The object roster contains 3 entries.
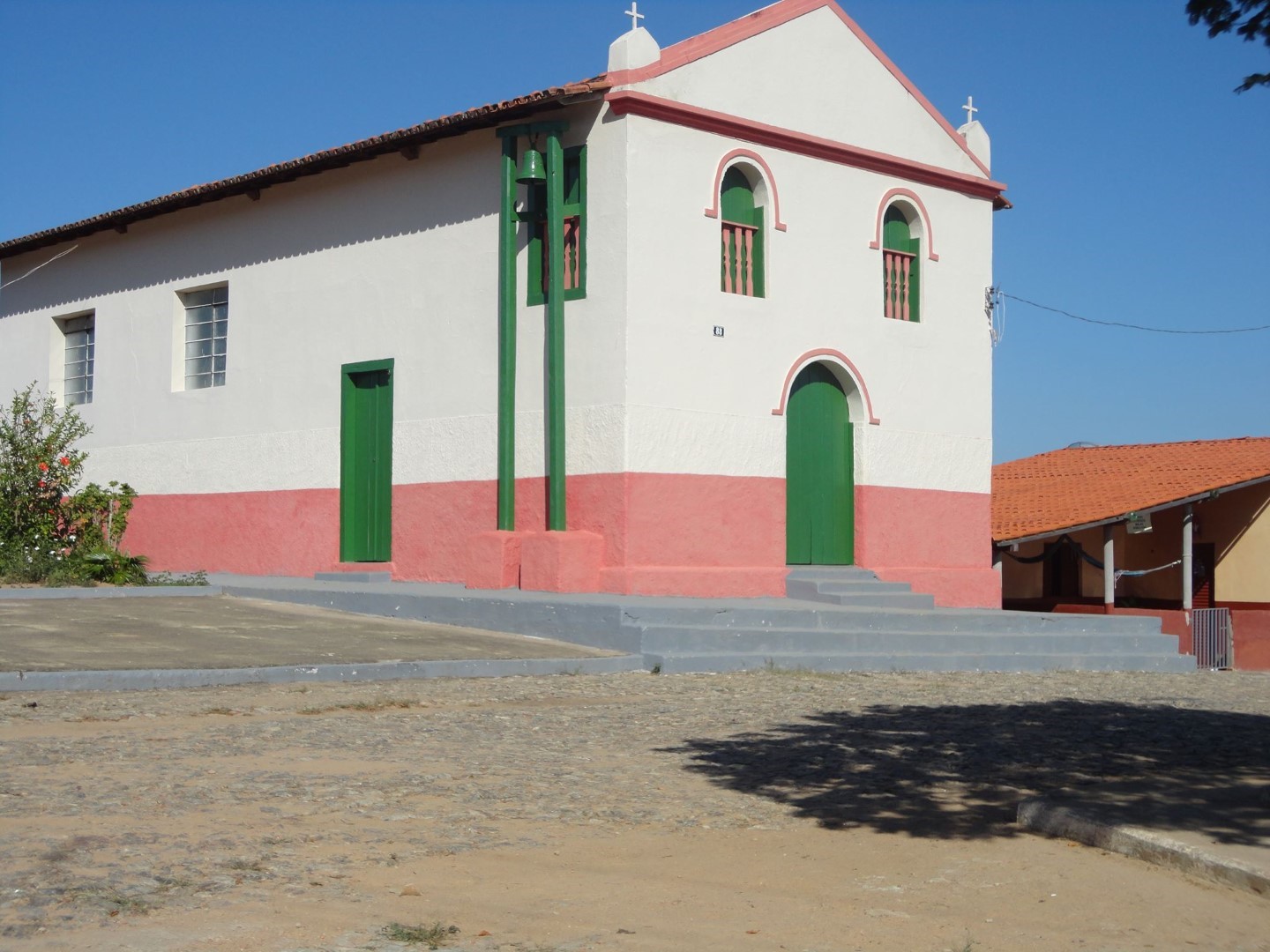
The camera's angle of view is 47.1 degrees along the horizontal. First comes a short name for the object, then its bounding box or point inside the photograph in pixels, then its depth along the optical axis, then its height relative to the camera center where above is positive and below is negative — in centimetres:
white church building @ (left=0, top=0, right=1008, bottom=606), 1455 +240
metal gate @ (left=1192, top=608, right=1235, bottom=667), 1952 -108
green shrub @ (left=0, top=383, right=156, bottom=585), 1507 +42
